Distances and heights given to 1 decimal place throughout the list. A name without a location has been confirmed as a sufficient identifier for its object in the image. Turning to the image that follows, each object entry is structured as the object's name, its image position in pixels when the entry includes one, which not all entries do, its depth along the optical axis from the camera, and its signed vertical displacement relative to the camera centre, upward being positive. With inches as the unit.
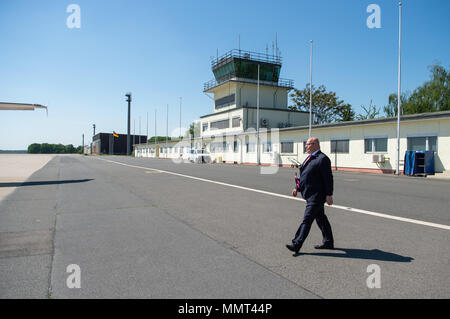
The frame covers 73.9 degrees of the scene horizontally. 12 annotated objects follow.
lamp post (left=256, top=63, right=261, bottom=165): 1386.8 +14.5
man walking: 172.9 -20.0
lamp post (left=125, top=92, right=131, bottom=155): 4105.6 +764.4
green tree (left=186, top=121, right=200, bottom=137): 3753.7 +347.2
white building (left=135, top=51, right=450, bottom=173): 801.6 +90.9
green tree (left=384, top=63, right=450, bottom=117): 1749.5 +365.4
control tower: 1825.8 +403.1
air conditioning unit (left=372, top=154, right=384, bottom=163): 866.8 -1.2
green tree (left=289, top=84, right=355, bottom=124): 2209.6 +372.8
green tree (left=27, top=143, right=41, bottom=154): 6285.4 +110.5
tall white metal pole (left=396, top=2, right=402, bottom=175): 798.5 +268.7
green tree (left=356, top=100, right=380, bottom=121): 1709.3 +250.5
